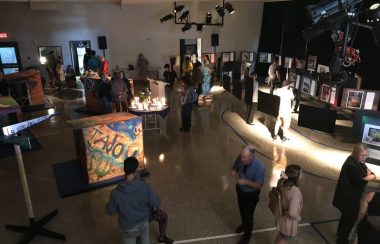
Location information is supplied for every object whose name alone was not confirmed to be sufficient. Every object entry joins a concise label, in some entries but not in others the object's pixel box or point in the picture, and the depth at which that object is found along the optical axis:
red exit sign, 14.13
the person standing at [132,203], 3.13
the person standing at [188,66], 12.62
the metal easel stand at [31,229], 4.36
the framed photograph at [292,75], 12.23
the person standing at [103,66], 11.51
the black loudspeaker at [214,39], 16.50
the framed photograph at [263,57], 16.60
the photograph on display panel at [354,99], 8.56
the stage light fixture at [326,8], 4.67
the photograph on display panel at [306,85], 11.31
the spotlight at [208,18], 14.91
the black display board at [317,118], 7.80
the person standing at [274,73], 11.73
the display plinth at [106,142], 5.48
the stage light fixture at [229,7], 13.97
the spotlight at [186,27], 15.17
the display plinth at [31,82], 10.53
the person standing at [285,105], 7.52
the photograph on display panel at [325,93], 9.91
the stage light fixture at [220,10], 13.59
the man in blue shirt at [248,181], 3.80
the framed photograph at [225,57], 16.69
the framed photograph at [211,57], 16.34
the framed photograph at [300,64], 13.10
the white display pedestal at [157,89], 10.18
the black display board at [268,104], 8.07
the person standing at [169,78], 13.59
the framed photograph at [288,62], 14.03
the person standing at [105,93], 9.30
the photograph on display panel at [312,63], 12.34
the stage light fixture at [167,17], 15.12
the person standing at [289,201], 3.29
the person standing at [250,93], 9.35
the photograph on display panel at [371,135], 6.02
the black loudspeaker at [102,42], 15.20
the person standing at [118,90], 9.11
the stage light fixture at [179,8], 14.82
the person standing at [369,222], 3.70
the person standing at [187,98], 8.16
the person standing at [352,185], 3.75
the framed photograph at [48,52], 14.84
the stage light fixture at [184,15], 15.25
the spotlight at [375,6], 4.55
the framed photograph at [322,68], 11.29
